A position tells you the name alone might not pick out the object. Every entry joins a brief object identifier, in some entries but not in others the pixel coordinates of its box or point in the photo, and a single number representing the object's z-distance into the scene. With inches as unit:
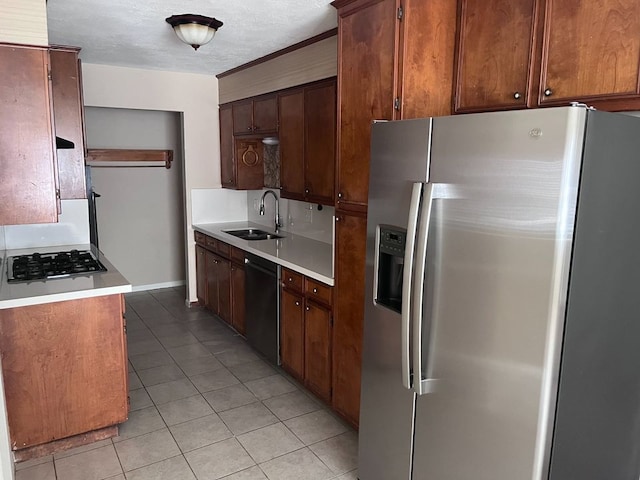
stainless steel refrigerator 54.5
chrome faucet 182.1
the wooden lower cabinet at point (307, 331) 116.4
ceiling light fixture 109.7
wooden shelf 199.5
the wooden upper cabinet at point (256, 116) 156.1
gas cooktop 108.3
